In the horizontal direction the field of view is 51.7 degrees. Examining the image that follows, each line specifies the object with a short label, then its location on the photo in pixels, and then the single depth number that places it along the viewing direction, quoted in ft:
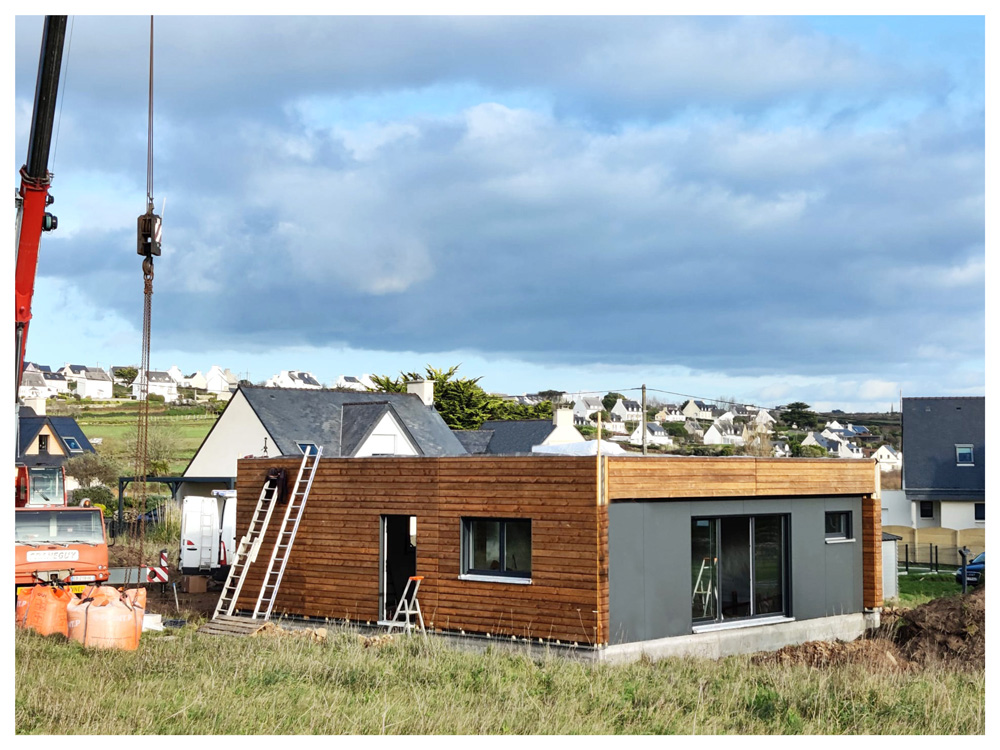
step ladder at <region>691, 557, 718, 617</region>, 59.93
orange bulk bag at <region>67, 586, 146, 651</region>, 52.21
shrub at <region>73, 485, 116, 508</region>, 155.74
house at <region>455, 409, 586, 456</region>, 151.43
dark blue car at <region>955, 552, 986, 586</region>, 98.99
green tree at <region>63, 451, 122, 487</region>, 168.96
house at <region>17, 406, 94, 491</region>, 175.42
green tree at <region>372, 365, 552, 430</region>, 203.00
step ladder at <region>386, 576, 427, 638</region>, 58.90
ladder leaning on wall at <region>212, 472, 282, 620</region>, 65.05
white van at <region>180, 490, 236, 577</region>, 92.22
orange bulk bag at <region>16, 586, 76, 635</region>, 57.41
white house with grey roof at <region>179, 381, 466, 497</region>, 116.78
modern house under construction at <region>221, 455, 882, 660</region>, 54.95
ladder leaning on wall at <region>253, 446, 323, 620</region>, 64.28
